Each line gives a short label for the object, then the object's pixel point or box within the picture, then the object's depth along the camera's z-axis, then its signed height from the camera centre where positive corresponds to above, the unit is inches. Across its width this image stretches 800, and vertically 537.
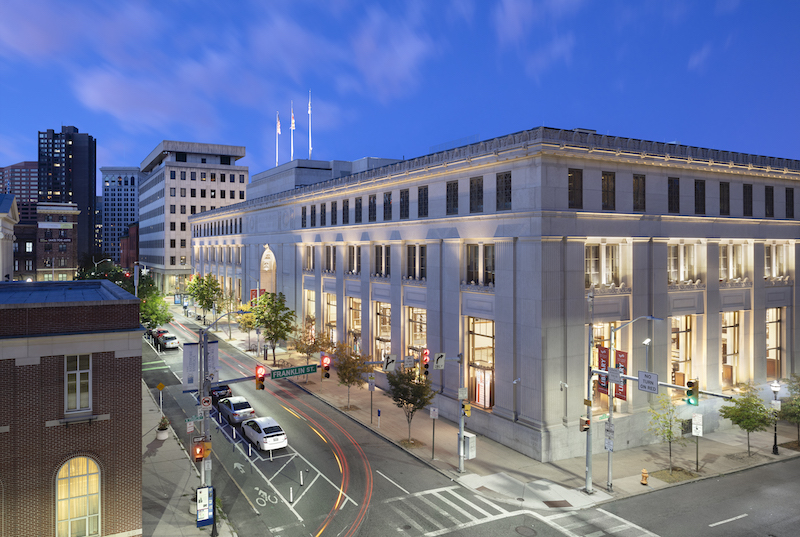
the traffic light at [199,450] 842.2 -282.4
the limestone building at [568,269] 1210.0 +4.9
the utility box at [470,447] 1082.1 -357.9
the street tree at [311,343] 1897.1 -262.2
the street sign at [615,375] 996.6 -195.6
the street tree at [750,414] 1213.1 -331.8
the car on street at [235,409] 1369.2 -361.9
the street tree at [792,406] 1285.7 -336.3
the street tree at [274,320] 2074.3 -189.2
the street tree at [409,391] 1269.7 -285.5
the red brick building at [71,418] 707.4 -201.1
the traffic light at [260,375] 973.2 -188.6
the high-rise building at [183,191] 4761.3 +740.0
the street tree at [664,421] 1149.1 -344.8
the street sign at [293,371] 1032.8 -201.8
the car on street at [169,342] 2429.9 -319.5
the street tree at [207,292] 3073.3 -118.3
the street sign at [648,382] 968.3 -204.2
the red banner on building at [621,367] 1091.3 -198.6
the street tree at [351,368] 1542.8 -281.0
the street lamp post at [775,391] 1246.9 -286.5
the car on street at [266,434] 1165.7 -362.8
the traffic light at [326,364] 1127.1 -197.0
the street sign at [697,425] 1107.3 -323.4
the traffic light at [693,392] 853.8 -195.7
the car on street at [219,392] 1561.3 -358.2
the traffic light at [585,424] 1007.0 -291.9
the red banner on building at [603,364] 1097.4 -199.9
